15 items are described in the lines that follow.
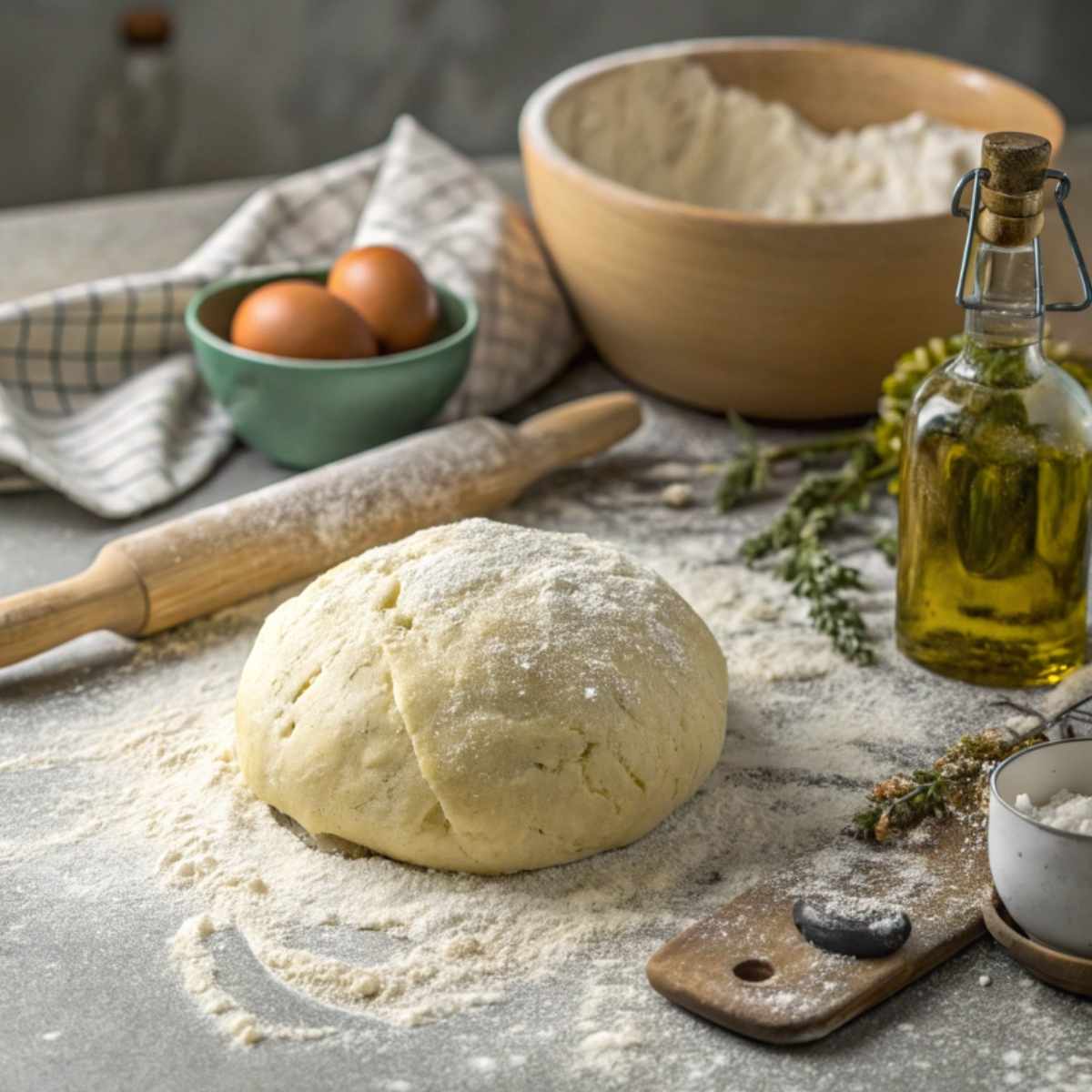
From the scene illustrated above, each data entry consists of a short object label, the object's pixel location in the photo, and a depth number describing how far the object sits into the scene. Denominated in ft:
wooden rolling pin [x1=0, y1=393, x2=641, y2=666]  3.09
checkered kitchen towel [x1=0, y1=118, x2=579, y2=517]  3.52
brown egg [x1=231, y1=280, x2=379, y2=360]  3.42
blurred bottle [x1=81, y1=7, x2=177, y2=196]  5.81
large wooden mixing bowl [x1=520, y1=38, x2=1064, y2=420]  3.42
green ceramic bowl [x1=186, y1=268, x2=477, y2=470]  3.40
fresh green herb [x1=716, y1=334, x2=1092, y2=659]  3.15
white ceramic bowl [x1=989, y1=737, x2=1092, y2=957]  2.56
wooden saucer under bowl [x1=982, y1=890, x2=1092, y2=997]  2.59
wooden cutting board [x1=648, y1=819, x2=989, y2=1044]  2.57
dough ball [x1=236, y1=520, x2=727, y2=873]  2.72
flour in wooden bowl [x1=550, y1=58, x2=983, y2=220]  3.78
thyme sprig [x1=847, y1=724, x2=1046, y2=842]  2.78
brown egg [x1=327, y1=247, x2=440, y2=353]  3.48
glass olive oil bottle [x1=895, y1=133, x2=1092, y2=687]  2.89
